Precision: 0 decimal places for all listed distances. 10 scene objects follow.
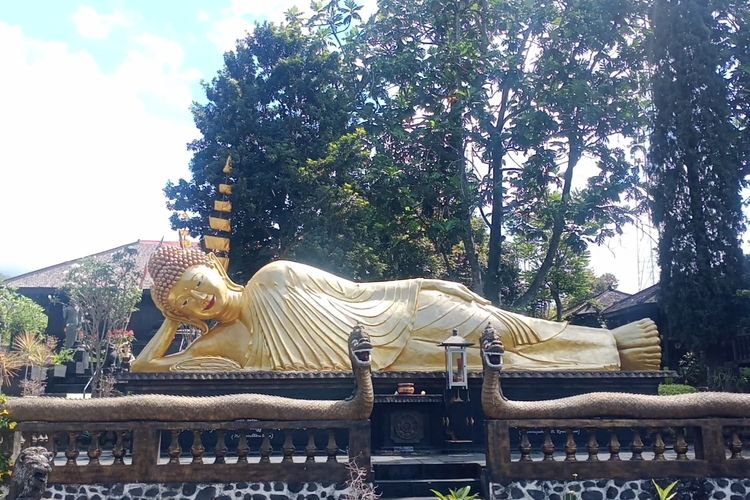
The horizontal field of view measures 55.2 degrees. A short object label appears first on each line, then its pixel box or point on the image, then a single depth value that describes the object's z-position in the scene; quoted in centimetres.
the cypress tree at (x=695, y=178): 1770
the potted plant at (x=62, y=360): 2170
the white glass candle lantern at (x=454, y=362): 1022
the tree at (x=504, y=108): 1888
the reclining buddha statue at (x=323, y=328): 1109
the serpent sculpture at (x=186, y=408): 774
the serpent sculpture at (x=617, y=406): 790
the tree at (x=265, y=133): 2125
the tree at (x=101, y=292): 1833
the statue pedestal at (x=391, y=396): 1020
